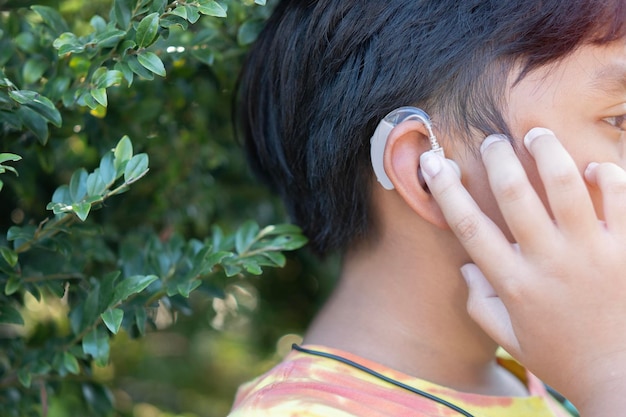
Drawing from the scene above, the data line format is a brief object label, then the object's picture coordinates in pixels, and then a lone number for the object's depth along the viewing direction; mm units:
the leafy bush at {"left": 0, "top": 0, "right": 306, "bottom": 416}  658
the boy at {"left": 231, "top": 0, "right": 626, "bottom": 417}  670
